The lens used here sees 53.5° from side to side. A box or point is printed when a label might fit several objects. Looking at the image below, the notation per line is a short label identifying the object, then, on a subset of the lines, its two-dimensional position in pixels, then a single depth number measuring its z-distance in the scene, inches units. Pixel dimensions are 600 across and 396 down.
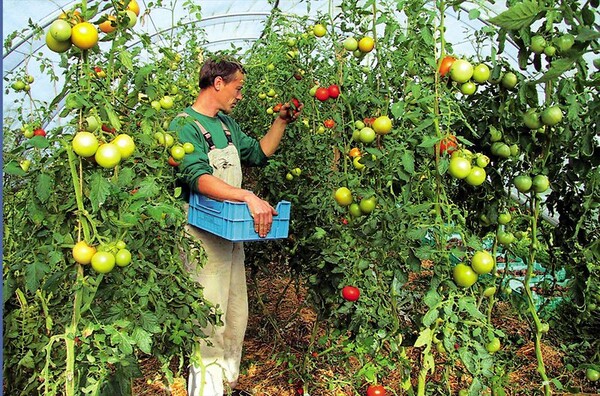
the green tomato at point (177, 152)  85.0
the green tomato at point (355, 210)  83.2
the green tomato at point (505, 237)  79.0
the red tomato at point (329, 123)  114.8
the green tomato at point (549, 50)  68.0
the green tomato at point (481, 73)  70.0
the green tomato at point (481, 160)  67.6
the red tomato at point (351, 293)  84.2
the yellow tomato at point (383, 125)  76.5
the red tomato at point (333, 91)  95.9
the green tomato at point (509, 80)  74.7
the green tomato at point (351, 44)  85.7
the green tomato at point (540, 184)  75.4
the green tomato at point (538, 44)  68.1
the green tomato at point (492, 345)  76.2
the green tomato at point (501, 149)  75.7
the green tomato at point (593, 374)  88.7
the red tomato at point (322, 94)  96.5
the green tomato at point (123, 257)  59.0
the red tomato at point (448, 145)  70.3
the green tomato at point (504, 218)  79.7
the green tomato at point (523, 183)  74.9
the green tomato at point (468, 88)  70.3
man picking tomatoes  95.3
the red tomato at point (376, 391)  89.2
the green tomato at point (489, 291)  78.3
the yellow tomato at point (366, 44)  84.9
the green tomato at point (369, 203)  80.4
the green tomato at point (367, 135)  79.0
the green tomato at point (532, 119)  72.0
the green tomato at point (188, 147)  91.1
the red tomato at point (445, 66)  71.2
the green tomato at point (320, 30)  110.1
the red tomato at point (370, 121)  82.0
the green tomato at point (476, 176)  67.6
